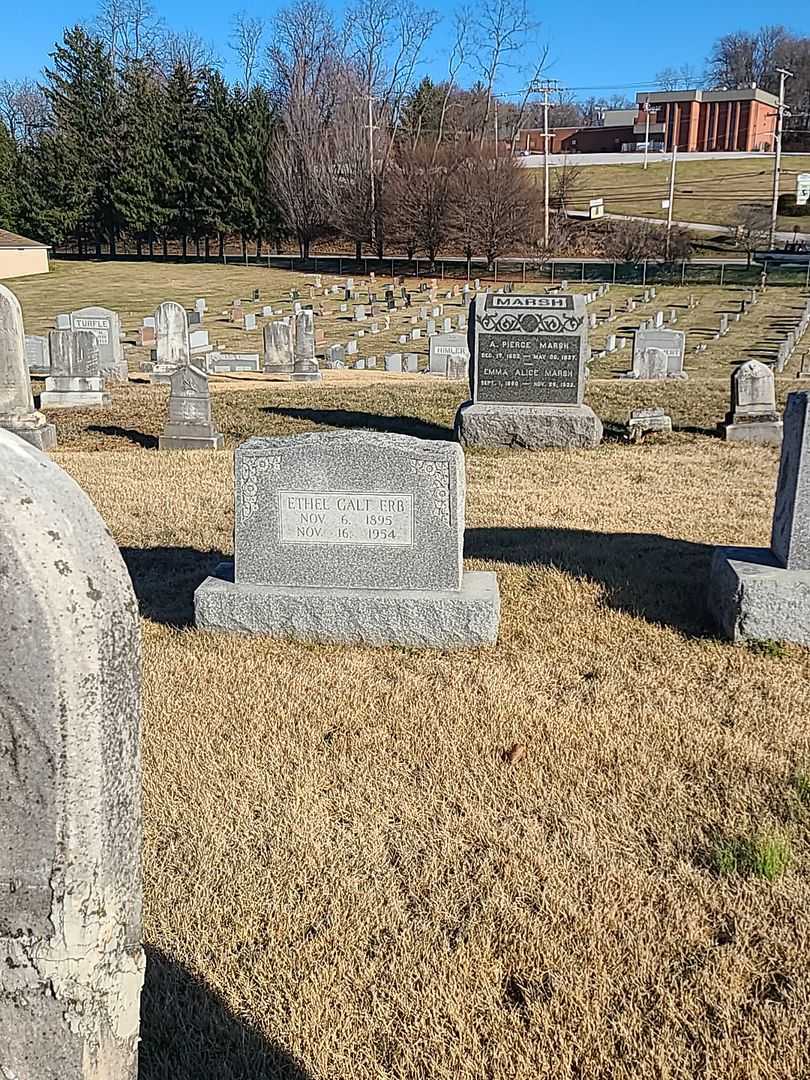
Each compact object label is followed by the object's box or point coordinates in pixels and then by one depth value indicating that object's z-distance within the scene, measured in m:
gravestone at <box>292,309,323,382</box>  19.00
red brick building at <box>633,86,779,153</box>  91.69
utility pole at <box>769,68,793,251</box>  53.79
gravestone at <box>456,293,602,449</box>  11.91
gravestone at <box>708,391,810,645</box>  5.48
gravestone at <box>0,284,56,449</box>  10.29
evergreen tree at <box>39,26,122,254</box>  57.44
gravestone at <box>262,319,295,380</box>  19.17
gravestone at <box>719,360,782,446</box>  12.29
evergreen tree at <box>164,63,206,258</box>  58.31
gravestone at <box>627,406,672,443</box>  12.37
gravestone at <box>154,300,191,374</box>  19.47
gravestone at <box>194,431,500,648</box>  5.54
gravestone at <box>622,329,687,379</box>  19.64
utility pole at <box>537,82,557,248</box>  51.78
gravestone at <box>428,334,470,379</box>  20.45
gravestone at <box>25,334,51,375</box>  19.41
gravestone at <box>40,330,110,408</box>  14.46
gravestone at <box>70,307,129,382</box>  18.70
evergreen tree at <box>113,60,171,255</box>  57.66
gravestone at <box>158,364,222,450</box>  11.47
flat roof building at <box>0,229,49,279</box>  49.28
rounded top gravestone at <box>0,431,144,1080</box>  1.43
